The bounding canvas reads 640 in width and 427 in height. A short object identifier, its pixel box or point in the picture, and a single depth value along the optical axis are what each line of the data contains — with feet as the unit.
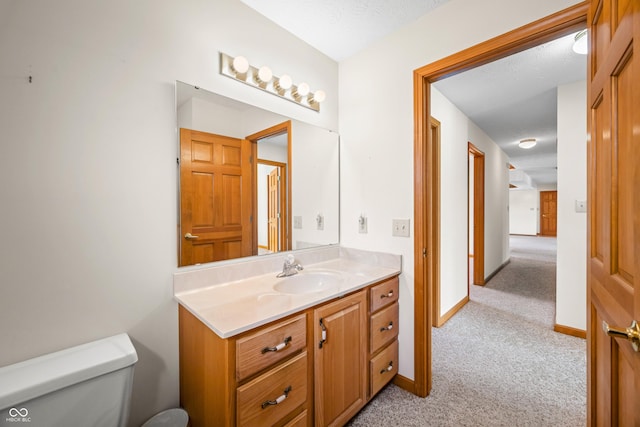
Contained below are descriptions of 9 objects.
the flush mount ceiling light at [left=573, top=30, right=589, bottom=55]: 5.46
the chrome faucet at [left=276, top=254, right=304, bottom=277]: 5.22
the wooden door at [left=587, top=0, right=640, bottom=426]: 1.95
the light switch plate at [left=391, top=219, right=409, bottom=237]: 5.52
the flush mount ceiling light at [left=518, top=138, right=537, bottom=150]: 13.91
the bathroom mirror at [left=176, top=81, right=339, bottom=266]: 4.33
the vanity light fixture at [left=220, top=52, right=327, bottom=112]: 4.73
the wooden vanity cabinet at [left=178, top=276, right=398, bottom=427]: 3.06
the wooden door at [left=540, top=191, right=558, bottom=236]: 33.99
